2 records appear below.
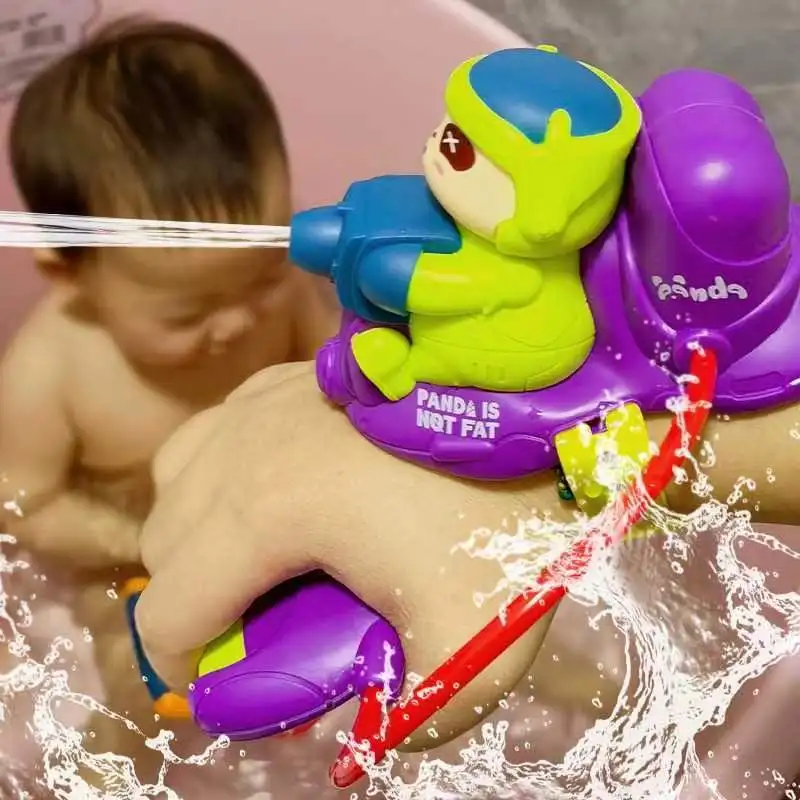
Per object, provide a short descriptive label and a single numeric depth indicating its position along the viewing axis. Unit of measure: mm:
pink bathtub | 688
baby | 666
